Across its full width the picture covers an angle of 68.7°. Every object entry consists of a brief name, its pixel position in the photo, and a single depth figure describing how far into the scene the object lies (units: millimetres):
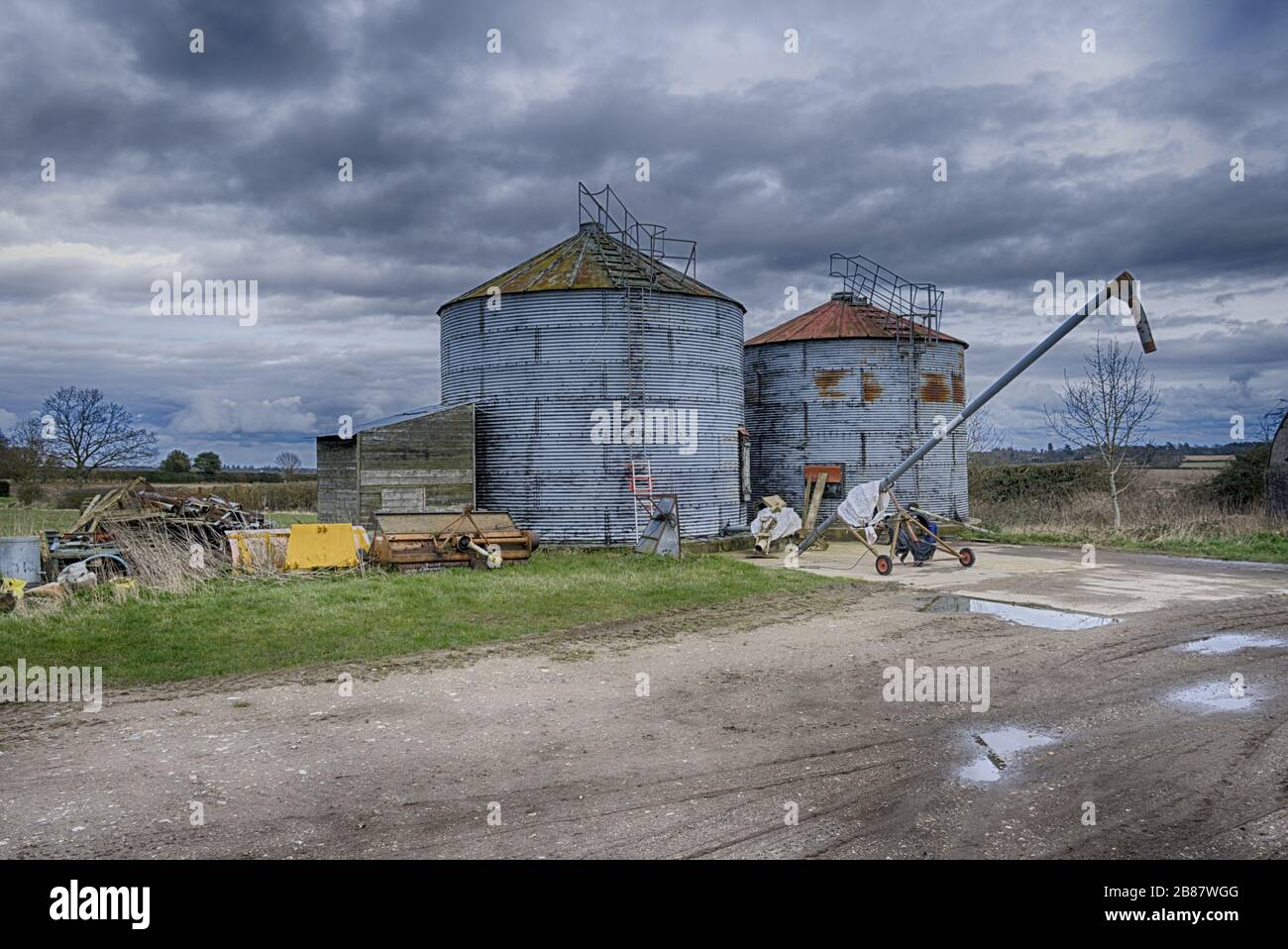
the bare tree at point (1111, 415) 26875
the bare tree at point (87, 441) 43781
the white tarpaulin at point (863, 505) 19453
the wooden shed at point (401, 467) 19844
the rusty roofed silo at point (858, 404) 26578
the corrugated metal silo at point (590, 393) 21000
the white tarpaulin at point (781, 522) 21812
